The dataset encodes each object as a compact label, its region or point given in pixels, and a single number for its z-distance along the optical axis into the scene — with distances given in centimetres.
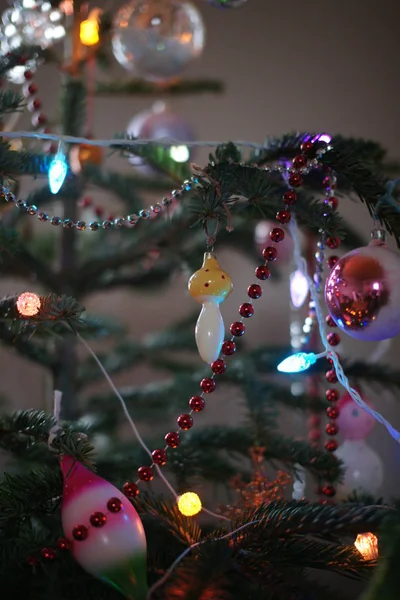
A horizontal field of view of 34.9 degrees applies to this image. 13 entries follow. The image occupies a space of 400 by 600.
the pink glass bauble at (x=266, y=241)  85
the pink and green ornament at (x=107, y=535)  45
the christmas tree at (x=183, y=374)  44
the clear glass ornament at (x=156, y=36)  82
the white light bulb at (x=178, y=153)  67
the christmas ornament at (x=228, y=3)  78
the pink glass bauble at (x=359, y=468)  66
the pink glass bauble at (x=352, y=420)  66
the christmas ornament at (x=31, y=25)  79
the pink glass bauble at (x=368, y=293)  49
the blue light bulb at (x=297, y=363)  53
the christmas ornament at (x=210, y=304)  50
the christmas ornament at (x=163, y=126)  93
